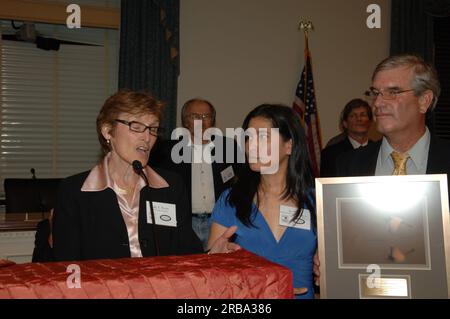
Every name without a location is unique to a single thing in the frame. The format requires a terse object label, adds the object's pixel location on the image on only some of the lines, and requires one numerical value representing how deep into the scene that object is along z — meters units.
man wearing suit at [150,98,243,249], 4.26
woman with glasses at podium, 2.01
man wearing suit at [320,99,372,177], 4.75
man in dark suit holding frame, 2.03
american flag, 5.95
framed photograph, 1.49
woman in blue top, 2.14
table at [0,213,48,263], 3.39
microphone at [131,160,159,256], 1.98
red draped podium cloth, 0.91
